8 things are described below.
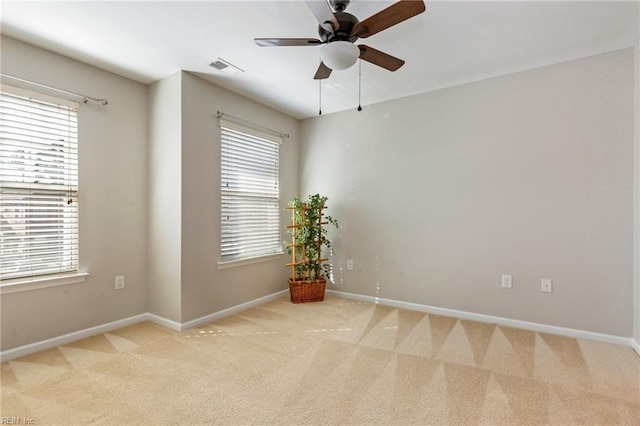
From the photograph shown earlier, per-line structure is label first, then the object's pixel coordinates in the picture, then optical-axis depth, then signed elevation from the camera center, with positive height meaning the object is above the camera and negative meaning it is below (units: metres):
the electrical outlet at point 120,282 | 3.16 -0.70
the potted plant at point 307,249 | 4.04 -0.48
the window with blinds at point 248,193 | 3.63 +0.25
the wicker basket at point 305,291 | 4.01 -1.01
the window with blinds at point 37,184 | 2.49 +0.24
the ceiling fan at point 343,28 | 1.77 +1.15
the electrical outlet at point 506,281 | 3.18 -0.69
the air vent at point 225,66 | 2.94 +1.42
